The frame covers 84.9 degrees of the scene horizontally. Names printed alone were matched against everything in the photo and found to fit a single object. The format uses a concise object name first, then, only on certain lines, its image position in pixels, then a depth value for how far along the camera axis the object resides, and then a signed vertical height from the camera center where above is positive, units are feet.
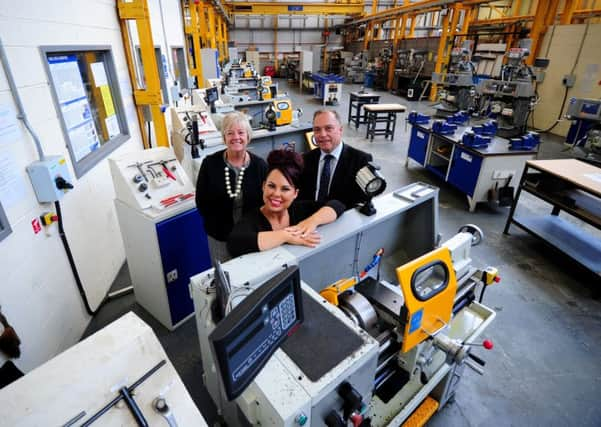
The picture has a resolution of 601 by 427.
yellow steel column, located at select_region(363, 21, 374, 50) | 47.65 +3.29
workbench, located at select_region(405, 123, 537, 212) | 11.89 -3.64
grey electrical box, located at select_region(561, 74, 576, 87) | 21.35 -1.15
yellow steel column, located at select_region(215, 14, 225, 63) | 35.60 +2.39
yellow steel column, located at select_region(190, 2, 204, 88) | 22.65 +1.00
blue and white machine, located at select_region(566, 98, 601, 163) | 15.61 -3.14
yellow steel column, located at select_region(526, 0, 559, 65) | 22.21 +2.46
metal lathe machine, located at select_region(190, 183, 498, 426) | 2.38 -2.51
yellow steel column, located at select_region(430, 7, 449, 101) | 30.48 +1.26
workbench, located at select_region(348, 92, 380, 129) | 23.61 -2.70
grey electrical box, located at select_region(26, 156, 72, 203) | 5.59 -1.93
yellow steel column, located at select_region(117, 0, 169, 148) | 9.97 -0.23
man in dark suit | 6.19 -1.84
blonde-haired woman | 6.21 -2.14
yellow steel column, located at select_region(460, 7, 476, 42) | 28.71 +3.01
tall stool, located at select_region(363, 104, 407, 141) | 20.18 -3.49
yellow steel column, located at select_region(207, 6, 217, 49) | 28.74 +2.52
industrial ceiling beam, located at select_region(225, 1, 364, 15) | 42.26 +5.98
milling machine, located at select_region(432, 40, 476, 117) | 23.25 -1.84
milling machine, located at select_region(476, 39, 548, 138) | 19.33 -1.77
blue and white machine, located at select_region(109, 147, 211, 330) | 6.56 -3.19
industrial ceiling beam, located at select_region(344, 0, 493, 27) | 25.24 +4.37
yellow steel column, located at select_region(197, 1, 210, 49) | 24.69 +2.52
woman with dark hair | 3.91 -1.93
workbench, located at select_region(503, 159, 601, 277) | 8.91 -3.81
